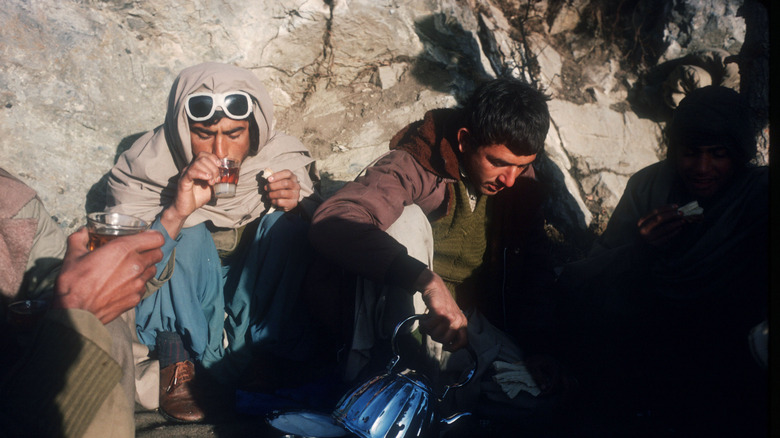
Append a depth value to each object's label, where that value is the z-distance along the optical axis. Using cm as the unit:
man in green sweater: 211
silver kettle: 152
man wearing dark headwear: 261
